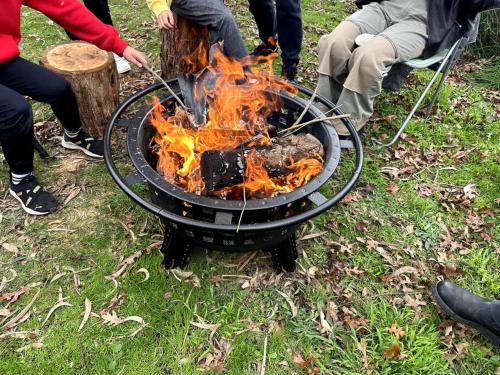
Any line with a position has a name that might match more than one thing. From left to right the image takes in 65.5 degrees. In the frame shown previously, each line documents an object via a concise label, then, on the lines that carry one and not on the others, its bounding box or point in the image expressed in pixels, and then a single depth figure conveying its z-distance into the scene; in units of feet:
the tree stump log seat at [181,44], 12.08
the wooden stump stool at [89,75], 10.84
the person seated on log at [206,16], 10.72
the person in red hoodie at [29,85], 9.07
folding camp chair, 11.91
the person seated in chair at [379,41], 11.44
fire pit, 6.53
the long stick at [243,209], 6.26
